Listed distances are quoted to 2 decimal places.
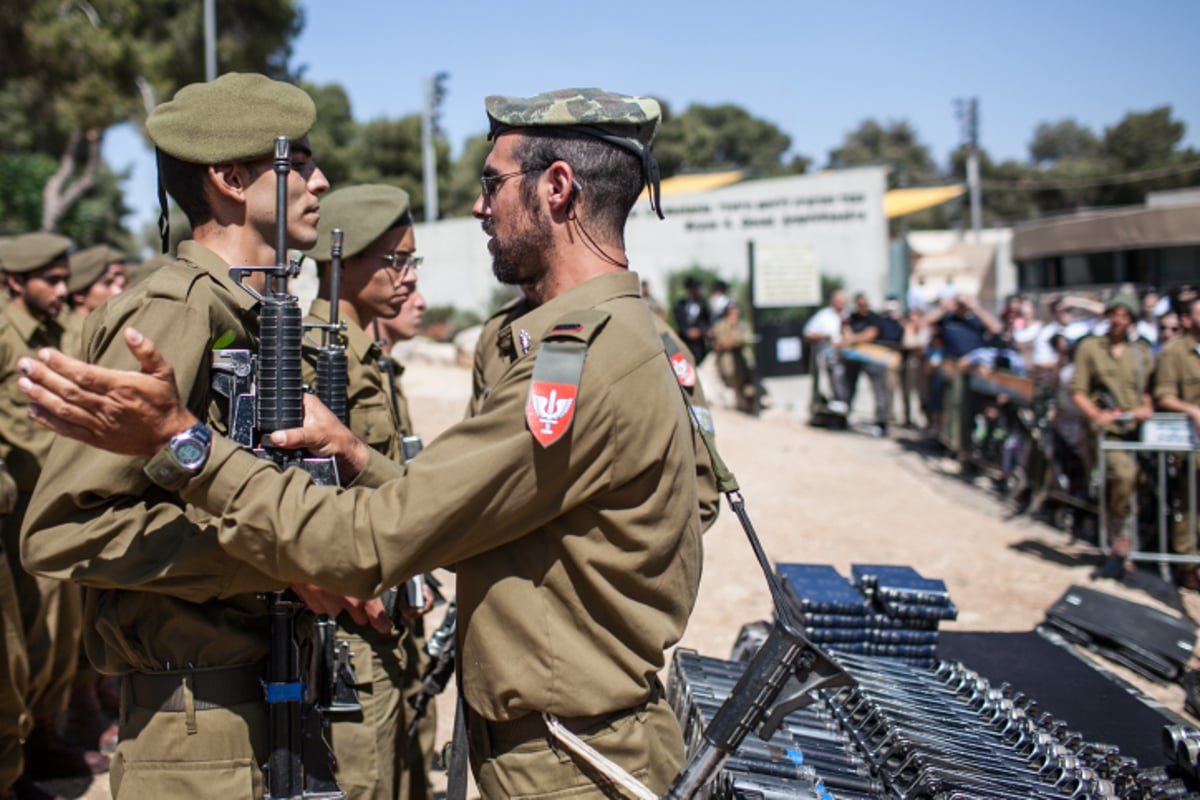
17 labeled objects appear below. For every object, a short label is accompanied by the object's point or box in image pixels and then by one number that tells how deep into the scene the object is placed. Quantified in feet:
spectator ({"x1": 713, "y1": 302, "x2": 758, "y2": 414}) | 53.78
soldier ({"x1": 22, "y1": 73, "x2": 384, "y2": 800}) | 6.97
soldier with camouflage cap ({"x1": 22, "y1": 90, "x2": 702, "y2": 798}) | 6.31
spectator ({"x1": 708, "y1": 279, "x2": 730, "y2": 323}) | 57.47
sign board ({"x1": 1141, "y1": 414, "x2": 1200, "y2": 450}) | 26.94
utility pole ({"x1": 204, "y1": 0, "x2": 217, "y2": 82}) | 60.28
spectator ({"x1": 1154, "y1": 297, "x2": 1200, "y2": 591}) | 27.25
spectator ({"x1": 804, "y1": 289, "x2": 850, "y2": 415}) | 52.32
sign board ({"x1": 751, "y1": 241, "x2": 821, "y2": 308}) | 61.72
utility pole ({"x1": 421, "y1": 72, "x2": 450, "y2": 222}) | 97.47
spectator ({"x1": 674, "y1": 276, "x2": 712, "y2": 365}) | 54.34
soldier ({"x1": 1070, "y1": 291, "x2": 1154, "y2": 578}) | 27.53
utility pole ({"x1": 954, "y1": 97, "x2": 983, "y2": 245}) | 152.87
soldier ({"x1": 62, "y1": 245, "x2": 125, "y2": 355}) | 23.49
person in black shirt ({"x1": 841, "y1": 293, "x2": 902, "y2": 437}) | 51.03
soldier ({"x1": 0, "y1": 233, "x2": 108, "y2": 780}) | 16.28
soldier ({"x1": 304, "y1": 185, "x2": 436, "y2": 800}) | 10.86
